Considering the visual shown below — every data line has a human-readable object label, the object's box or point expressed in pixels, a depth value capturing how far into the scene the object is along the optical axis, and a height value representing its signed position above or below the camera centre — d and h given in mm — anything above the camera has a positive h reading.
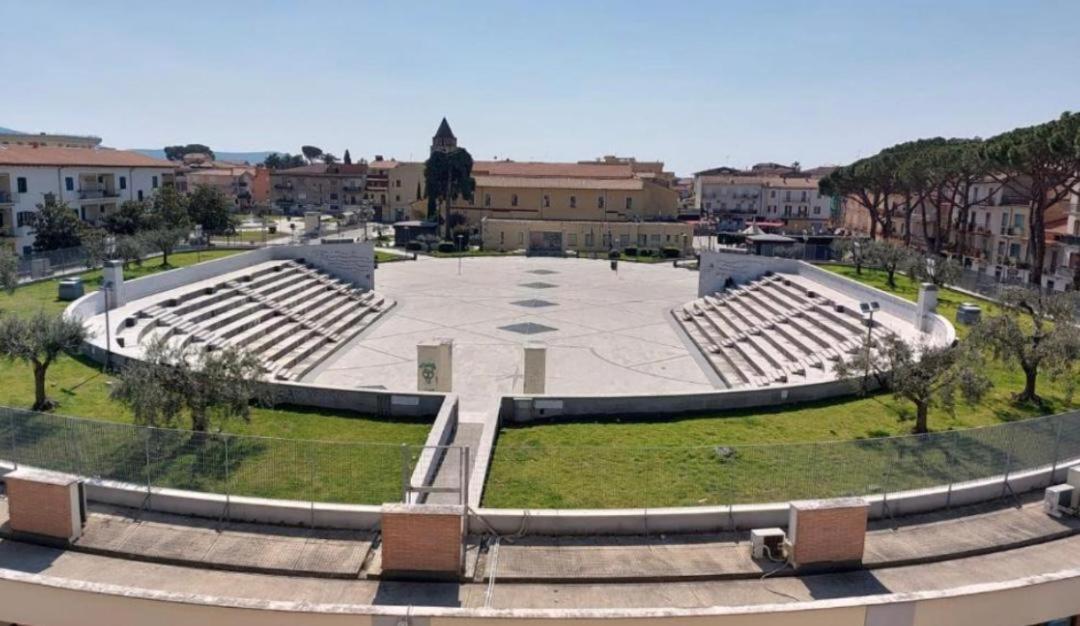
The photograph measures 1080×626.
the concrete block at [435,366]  19781 -4089
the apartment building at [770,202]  95188 +2407
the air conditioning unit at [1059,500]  12477 -4556
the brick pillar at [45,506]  10906 -4446
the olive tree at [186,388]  14023 -3476
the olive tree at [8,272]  28625 -2715
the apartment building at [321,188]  106625 +3169
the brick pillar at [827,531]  10625 -4419
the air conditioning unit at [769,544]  10898 -4733
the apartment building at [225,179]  105312 +4091
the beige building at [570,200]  71500 +1486
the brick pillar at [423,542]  10195 -4509
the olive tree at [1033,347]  18031 -2935
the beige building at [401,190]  92000 +2663
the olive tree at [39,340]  16125 -2999
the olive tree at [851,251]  42500 -1731
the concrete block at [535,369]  19953 -4135
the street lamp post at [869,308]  20747 -2358
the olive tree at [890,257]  37812 -1772
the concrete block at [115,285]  24594 -2689
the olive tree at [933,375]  15539 -3196
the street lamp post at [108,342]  19578 -3808
